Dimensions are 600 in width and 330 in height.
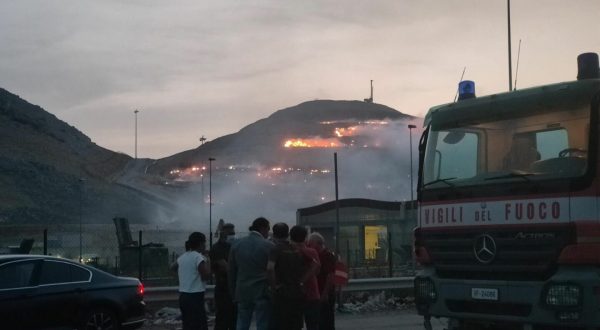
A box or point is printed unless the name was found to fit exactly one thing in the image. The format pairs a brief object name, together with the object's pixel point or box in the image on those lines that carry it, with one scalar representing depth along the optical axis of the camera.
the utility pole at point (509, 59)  14.22
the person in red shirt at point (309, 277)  9.56
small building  33.84
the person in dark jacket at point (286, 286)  9.29
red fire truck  7.65
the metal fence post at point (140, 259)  18.47
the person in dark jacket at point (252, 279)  9.96
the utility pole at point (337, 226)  21.98
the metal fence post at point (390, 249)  21.18
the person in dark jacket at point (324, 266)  10.82
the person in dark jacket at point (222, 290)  11.22
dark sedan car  10.89
